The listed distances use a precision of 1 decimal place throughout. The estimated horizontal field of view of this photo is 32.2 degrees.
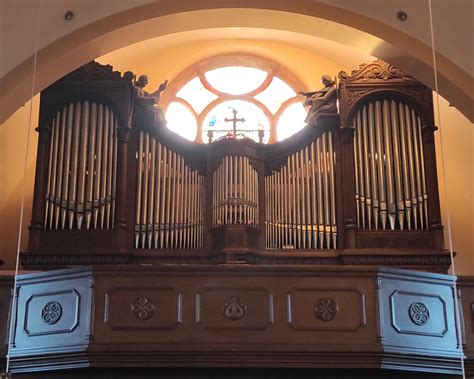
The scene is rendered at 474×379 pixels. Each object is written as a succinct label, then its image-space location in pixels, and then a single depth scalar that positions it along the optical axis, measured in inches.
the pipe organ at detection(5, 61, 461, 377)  344.2
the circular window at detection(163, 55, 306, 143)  531.5
